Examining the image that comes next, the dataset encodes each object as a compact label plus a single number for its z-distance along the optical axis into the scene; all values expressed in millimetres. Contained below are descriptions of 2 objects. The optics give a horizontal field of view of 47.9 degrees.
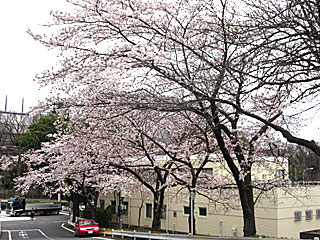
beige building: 20781
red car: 23500
